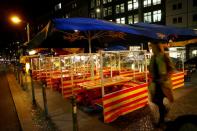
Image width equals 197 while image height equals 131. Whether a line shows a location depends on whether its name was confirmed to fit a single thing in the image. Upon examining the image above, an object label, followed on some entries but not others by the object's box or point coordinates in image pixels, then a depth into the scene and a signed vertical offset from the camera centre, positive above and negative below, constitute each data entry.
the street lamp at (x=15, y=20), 9.96 +3.24
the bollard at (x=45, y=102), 4.44 -1.32
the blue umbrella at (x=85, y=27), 3.71 +1.02
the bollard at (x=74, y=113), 2.88 -1.12
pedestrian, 3.14 -0.44
